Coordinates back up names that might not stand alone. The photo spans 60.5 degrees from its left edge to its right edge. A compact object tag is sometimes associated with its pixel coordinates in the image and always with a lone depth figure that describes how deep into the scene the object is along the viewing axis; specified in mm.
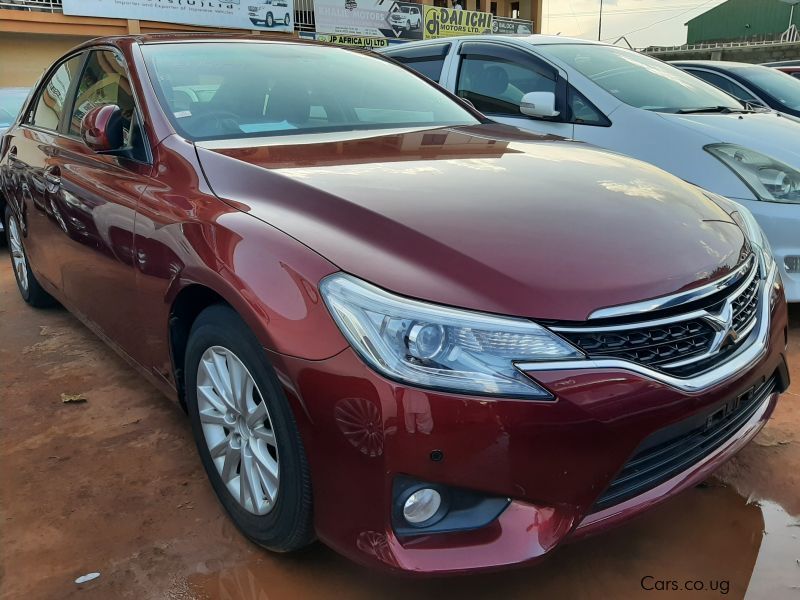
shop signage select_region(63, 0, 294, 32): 18016
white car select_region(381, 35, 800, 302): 3537
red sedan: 1475
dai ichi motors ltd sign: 23594
